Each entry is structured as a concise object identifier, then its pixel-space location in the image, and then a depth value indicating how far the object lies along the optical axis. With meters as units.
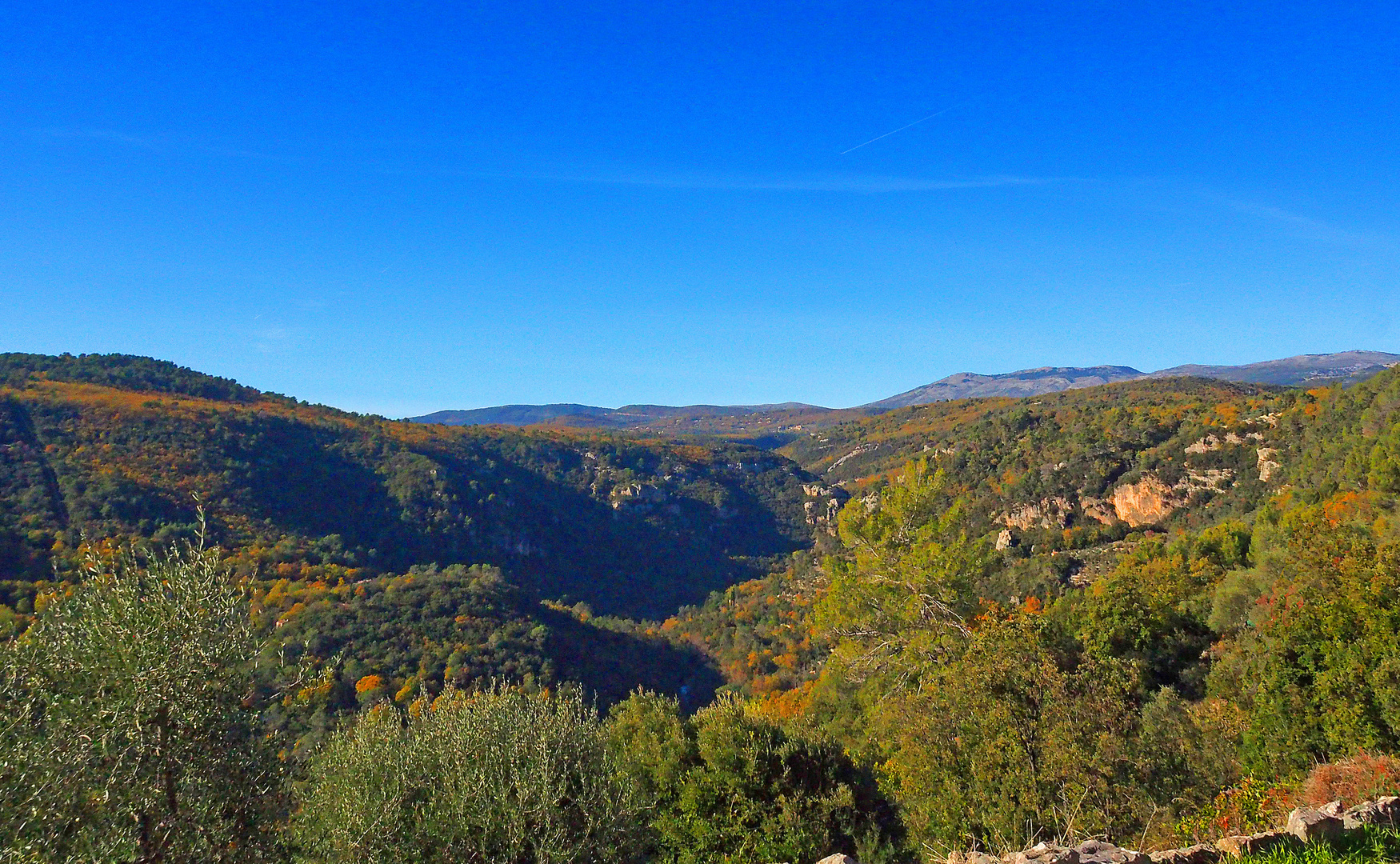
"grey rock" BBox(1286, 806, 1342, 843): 5.68
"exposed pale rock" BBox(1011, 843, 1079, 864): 6.27
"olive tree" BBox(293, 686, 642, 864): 8.68
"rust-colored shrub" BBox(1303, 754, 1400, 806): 8.38
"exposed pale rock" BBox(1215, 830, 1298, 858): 5.71
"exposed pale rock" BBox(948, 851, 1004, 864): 6.90
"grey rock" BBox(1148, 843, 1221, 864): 6.11
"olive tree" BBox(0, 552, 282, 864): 6.55
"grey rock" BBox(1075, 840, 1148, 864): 6.15
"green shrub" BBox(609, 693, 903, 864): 12.09
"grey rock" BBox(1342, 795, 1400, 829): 5.76
